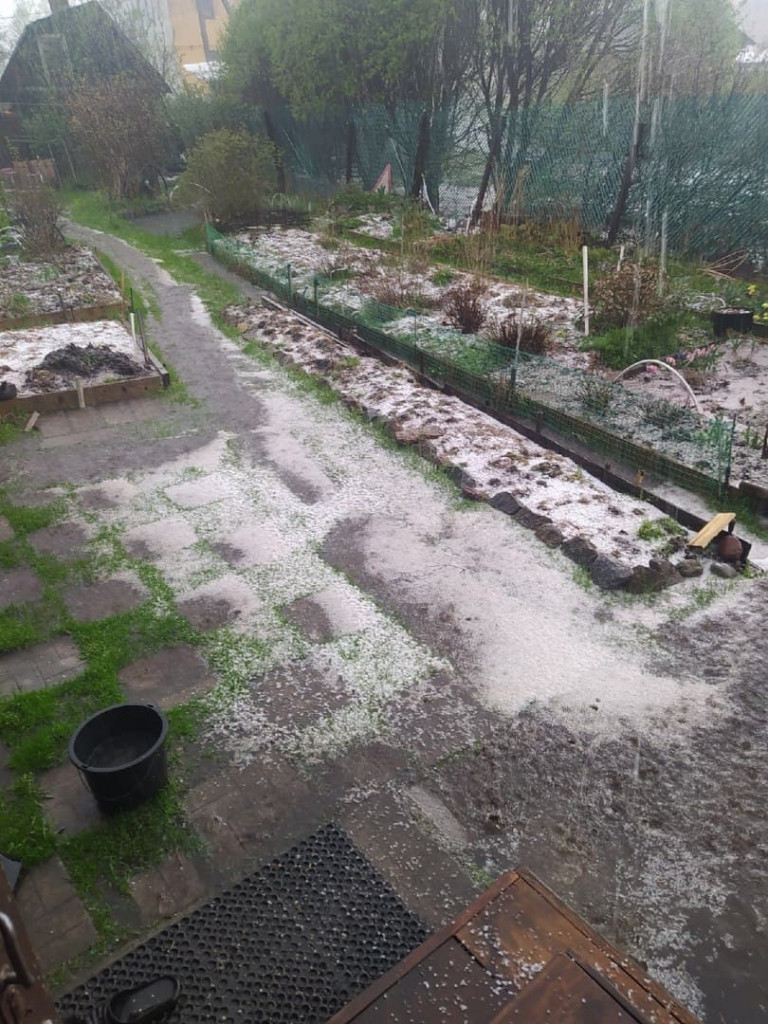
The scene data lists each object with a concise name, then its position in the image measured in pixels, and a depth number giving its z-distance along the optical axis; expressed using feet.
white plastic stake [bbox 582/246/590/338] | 31.12
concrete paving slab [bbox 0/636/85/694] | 14.20
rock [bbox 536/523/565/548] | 18.51
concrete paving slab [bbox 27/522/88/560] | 18.35
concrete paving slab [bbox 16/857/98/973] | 9.69
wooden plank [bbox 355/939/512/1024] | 7.41
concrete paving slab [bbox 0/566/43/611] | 16.53
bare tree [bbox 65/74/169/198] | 65.92
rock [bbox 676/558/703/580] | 17.24
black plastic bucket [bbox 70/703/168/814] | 11.03
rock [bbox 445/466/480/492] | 21.02
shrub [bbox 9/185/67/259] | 46.21
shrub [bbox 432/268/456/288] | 39.22
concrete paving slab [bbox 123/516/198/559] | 18.53
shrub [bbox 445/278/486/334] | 32.01
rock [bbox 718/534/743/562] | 17.38
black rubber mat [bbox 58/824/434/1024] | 8.86
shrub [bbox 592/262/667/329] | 28.94
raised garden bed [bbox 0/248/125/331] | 35.86
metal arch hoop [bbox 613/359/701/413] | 22.37
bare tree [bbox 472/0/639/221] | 52.60
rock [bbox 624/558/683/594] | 16.87
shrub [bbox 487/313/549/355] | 29.35
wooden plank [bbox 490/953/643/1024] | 7.04
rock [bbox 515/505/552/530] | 19.13
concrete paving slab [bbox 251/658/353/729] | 13.55
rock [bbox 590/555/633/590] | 16.84
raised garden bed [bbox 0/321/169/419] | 26.73
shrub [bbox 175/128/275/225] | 54.65
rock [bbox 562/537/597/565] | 17.70
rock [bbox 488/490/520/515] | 19.93
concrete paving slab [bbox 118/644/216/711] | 13.98
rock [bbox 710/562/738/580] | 17.11
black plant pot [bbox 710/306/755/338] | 30.42
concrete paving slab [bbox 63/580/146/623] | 16.17
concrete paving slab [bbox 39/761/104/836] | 11.44
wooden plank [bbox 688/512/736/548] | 17.72
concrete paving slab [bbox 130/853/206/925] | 10.18
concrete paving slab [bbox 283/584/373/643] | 15.80
